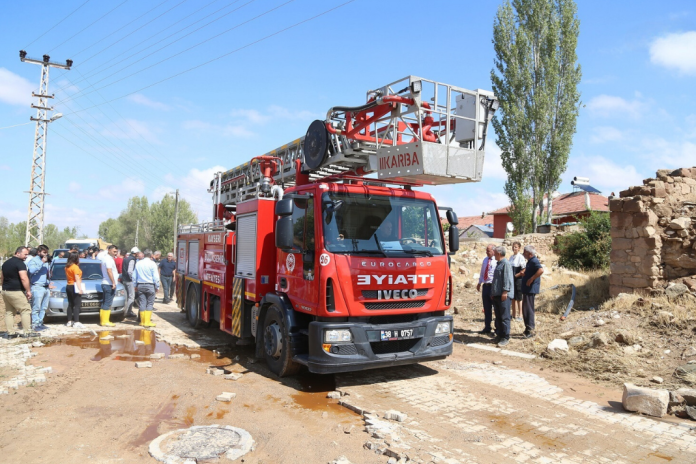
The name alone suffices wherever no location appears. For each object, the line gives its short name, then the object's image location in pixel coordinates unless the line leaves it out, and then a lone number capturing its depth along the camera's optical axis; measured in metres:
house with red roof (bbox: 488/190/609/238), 30.39
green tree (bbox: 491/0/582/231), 26.59
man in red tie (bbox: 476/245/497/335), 9.53
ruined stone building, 9.23
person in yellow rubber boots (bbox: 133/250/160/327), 10.77
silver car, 10.65
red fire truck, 5.69
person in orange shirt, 10.23
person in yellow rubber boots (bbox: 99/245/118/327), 10.70
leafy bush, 14.19
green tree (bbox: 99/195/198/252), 61.81
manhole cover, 3.96
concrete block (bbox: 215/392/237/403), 5.45
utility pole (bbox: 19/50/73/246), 25.17
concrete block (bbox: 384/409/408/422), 4.79
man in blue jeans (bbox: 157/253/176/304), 15.18
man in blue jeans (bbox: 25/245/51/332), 9.52
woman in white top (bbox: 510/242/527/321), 9.14
